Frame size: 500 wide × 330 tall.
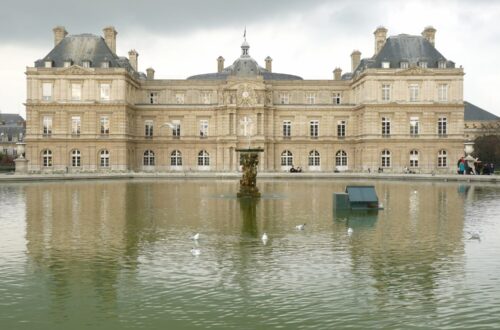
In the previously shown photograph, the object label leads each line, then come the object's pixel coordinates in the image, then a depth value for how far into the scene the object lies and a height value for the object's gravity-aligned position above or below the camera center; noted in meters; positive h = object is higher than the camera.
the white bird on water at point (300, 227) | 19.86 -1.94
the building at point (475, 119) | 116.18 +9.41
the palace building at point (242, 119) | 67.75 +5.61
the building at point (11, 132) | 113.27 +6.94
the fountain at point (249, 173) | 32.50 -0.30
